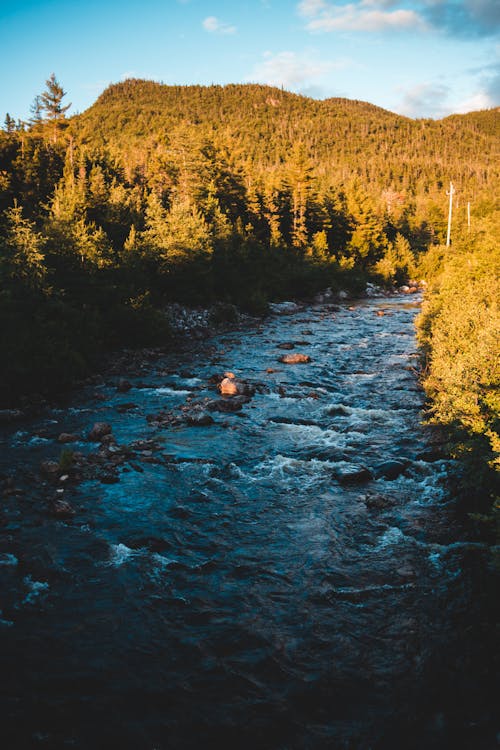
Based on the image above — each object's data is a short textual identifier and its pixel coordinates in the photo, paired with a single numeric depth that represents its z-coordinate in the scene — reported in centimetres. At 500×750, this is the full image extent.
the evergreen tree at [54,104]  5903
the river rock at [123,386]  2202
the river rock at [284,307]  4681
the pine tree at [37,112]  6005
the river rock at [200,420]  1795
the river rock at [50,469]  1360
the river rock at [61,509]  1155
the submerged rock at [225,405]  1961
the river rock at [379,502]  1196
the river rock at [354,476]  1338
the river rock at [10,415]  1778
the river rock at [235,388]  2156
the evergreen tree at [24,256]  2205
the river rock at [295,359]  2711
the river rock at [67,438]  1603
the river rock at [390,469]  1352
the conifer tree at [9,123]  6097
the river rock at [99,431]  1633
